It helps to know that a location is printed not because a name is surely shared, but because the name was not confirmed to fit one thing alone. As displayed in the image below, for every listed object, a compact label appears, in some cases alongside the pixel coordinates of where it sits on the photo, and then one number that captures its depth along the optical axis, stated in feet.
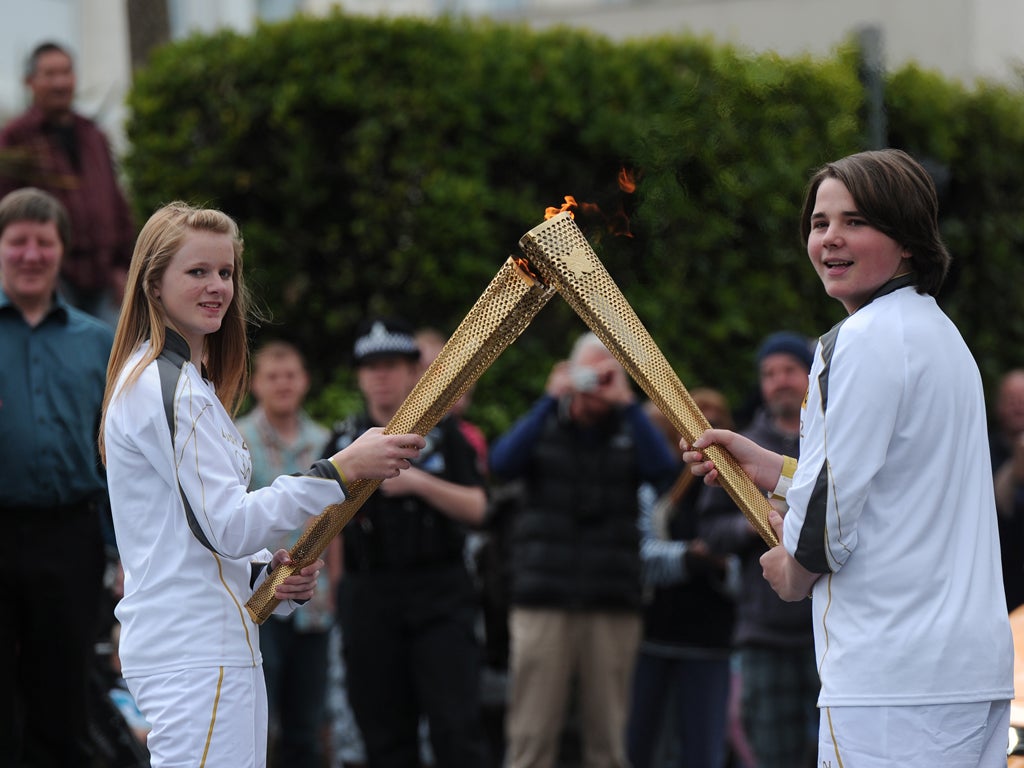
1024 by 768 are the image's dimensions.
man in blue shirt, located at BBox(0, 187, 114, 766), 34.55
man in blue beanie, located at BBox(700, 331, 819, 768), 44.09
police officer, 42.93
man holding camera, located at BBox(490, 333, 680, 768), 48.57
